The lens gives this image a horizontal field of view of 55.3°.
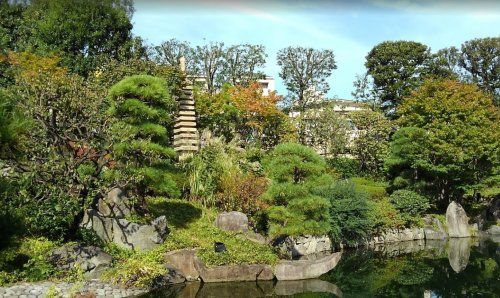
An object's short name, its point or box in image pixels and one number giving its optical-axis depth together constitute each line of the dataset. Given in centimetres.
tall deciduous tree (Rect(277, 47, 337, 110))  2842
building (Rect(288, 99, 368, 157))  2478
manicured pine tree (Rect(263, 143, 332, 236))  1229
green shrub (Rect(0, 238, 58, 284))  940
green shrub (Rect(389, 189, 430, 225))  1981
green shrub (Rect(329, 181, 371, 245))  1630
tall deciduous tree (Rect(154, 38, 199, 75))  3015
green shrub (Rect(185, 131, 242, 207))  1570
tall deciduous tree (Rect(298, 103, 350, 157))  2447
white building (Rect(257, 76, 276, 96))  4782
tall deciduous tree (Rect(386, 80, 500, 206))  2077
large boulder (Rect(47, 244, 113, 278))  1015
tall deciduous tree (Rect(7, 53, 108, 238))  1040
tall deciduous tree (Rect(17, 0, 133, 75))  2258
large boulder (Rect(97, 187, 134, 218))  1198
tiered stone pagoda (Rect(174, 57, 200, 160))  1856
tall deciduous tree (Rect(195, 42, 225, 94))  3011
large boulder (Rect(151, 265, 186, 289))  1079
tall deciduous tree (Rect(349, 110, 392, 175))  2431
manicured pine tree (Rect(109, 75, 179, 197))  1202
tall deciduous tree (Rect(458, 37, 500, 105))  3181
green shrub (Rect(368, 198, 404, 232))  1839
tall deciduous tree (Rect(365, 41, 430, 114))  2880
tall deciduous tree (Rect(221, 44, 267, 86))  2933
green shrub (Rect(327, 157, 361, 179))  2456
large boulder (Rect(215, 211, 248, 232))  1369
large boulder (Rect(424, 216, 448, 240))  2031
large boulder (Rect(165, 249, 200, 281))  1139
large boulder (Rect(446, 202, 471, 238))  2067
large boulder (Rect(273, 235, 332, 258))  1429
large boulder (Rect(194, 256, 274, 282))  1134
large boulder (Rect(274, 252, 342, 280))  1178
